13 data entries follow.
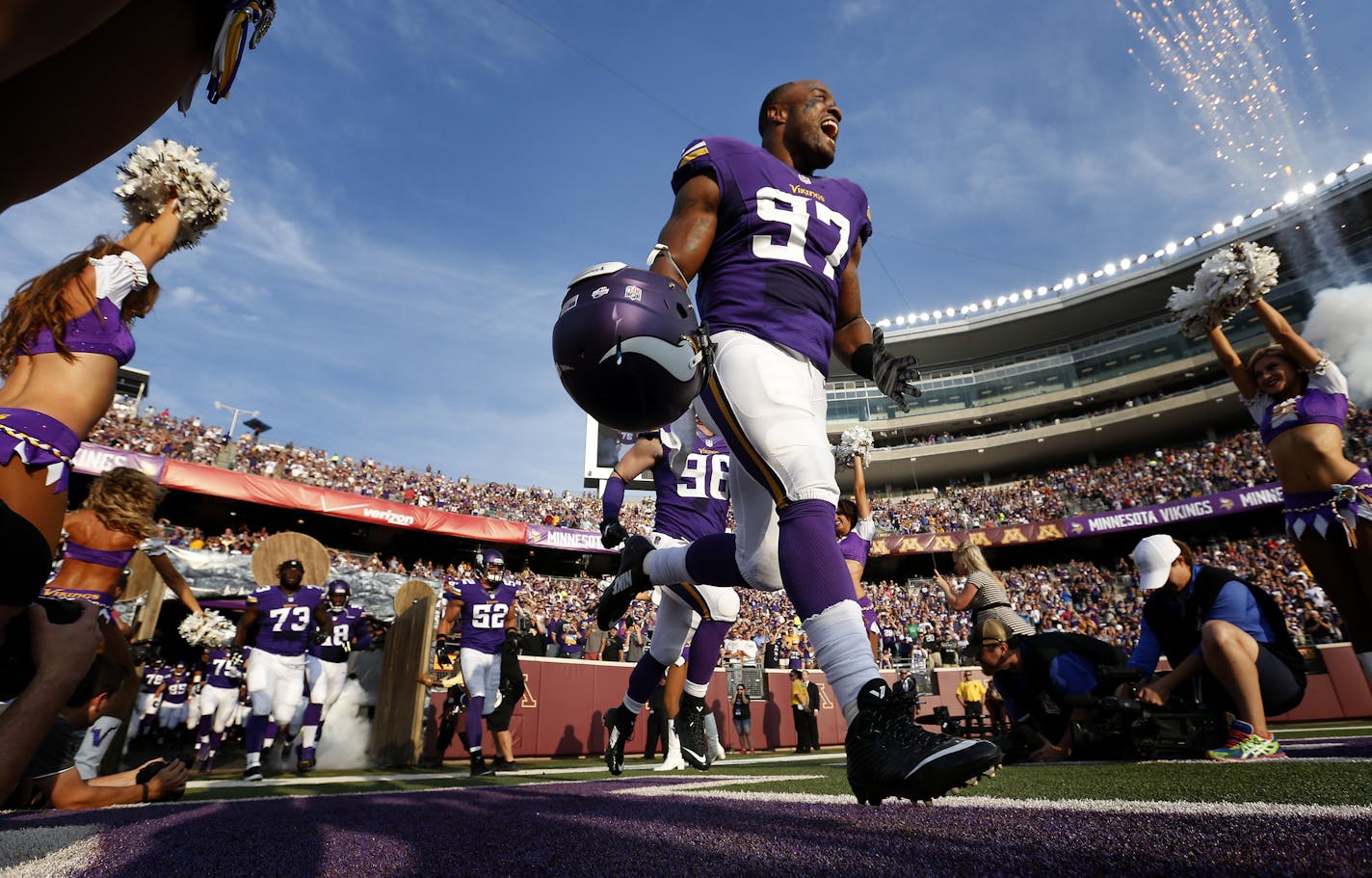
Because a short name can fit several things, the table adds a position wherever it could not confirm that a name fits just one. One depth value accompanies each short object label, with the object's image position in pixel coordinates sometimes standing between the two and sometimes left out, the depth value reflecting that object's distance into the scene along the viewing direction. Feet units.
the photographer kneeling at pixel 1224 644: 11.54
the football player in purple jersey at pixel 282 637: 22.65
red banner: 75.46
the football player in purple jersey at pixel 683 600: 14.25
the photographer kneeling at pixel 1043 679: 14.14
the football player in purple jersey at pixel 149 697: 35.01
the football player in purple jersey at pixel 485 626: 22.85
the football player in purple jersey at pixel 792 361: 5.99
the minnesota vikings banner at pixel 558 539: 99.66
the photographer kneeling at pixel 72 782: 11.12
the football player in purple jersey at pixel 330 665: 24.63
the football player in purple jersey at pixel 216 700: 27.53
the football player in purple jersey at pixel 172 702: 41.96
